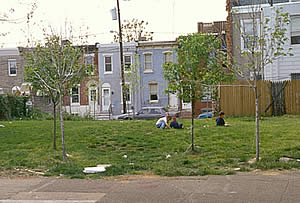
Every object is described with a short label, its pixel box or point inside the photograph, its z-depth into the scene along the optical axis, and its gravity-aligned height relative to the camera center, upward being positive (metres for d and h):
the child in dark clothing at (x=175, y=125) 17.70 -1.15
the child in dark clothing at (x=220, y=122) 17.84 -1.06
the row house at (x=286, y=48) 25.16 +2.78
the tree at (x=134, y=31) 47.09 +7.53
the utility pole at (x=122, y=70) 32.03 +2.08
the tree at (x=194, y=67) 12.95 +0.94
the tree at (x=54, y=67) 12.95 +1.04
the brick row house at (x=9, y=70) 41.53 +2.99
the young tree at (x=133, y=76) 34.28 +1.79
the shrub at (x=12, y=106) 27.12 -0.42
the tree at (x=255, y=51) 10.97 +1.19
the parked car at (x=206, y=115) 26.36 -1.16
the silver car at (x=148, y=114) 30.45 -1.16
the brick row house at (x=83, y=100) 38.56 -0.10
